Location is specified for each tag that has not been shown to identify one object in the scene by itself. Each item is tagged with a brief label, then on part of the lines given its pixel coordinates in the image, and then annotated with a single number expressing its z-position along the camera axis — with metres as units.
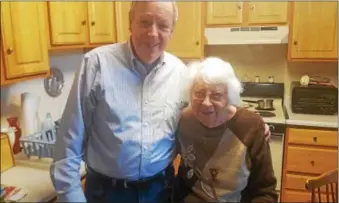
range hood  2.63
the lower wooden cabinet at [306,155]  2.44
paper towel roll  2.00
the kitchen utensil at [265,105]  2.77
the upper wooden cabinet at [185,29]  2.79
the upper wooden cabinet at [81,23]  2.01
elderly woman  1.22
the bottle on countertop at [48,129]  2.05
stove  2.48
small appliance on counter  2.55
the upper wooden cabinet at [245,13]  2.62
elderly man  1.12
